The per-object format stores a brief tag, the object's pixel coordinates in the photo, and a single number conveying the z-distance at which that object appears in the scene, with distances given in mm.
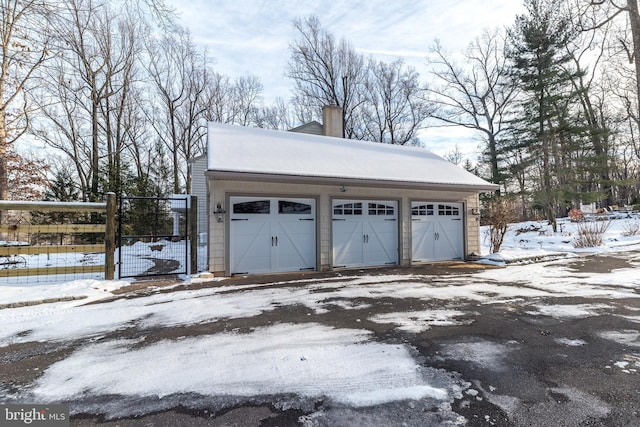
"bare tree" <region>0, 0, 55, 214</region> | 6258
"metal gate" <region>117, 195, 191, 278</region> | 12026
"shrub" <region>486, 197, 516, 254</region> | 10336
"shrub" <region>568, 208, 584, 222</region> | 15718
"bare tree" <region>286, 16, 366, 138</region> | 21828
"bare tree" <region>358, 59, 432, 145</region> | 23406
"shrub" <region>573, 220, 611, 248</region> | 11262
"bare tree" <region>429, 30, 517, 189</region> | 22492
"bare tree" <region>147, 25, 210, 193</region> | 20938
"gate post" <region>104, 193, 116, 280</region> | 6438
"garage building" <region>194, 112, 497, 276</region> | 7383
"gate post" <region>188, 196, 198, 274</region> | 7156
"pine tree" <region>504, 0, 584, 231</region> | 16516
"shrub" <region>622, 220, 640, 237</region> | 13226
